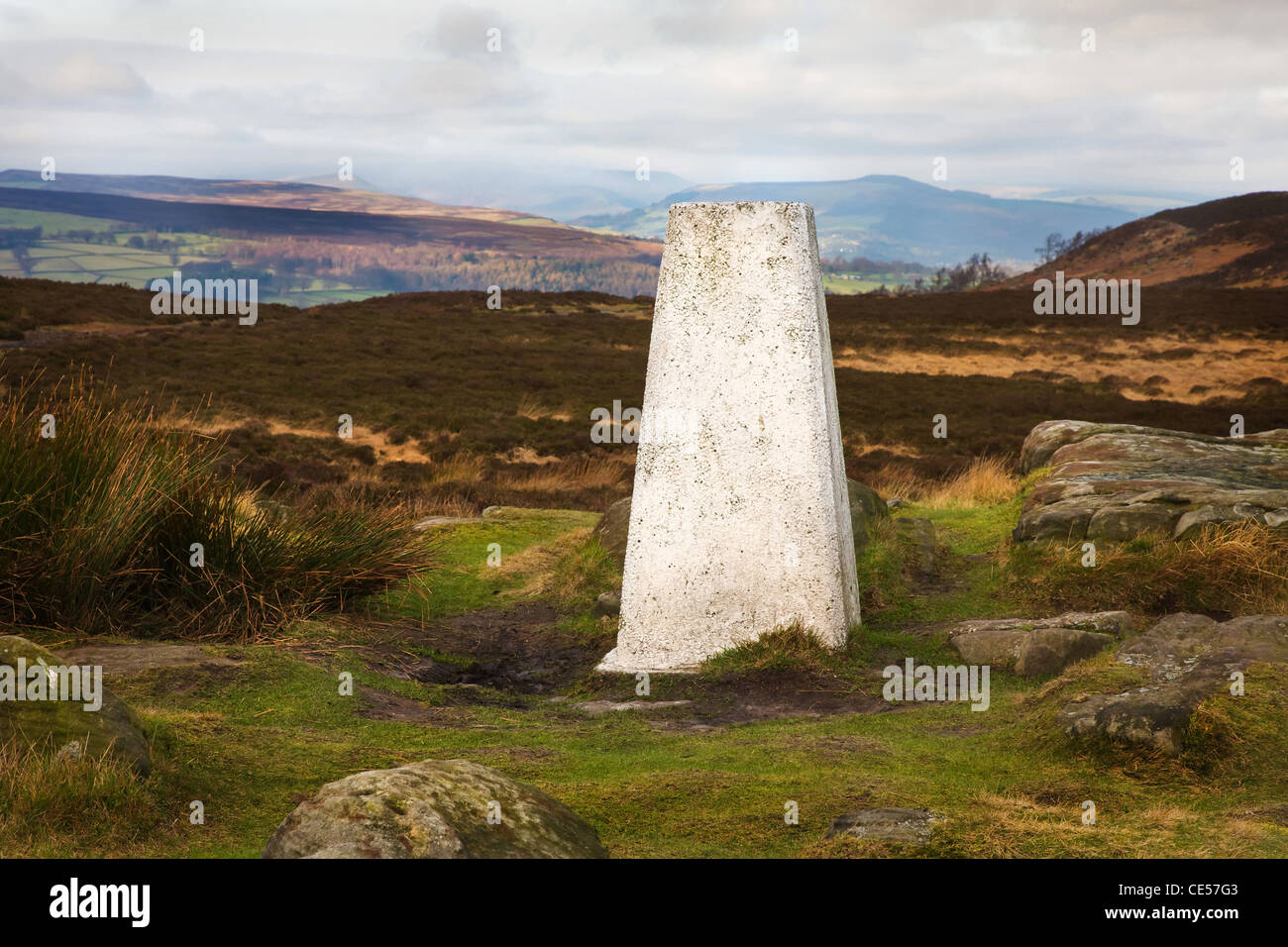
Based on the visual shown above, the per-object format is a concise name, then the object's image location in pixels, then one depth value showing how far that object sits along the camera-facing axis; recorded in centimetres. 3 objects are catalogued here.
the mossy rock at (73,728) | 411
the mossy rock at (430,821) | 307
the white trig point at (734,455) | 750
